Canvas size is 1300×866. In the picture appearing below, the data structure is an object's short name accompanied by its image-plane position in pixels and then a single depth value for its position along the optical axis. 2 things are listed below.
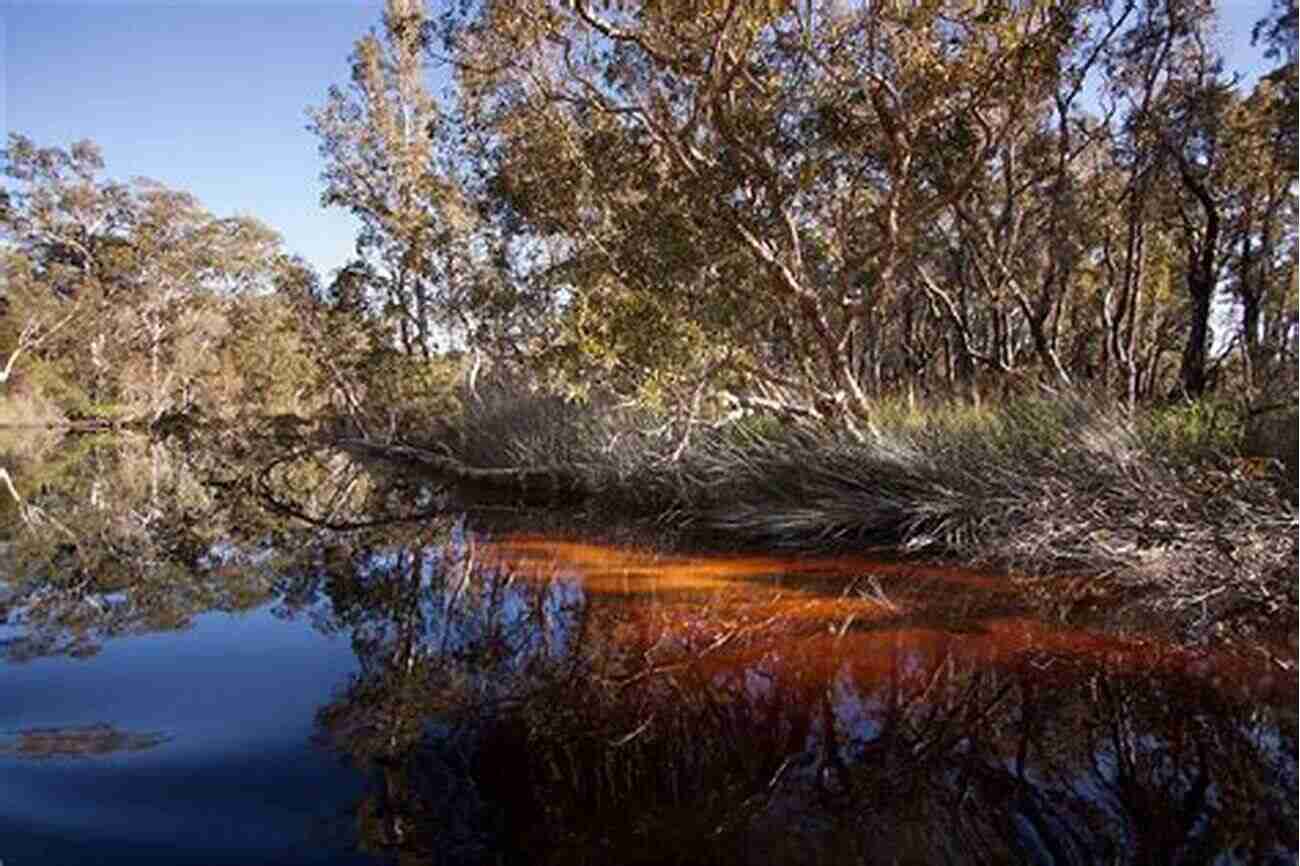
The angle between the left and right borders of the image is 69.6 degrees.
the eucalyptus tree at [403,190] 16.59
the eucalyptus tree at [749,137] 8.56
